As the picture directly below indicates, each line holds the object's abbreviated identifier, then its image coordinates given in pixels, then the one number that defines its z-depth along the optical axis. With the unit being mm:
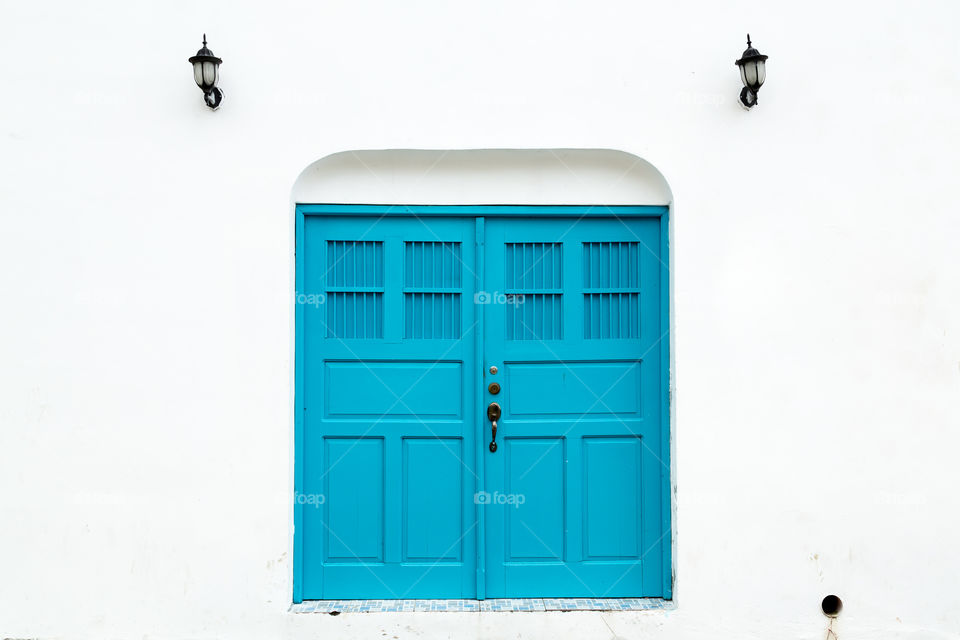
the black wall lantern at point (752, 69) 2742
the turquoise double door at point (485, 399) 3064
